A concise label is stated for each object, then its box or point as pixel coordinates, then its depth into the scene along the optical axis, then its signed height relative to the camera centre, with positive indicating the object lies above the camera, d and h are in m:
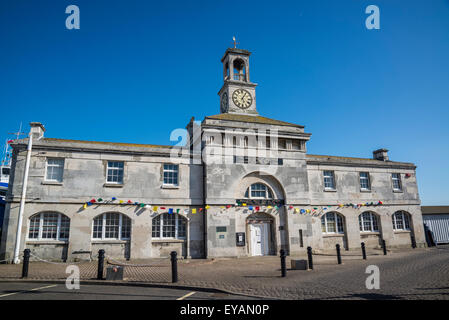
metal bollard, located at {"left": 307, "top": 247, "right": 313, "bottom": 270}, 13.11 -1.38
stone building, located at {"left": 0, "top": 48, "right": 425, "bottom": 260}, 17.31 +2.28
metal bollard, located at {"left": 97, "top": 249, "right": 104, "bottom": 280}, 11.18 -1.21
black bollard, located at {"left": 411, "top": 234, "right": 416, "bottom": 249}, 24.45 -1.52
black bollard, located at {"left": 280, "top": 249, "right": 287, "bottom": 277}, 11.41 -1.47
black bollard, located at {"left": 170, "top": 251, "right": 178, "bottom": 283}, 10.45 -1.32
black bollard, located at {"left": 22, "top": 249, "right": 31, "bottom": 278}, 11.27 -1.06
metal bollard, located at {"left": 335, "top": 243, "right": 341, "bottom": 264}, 14.80 -1.44
